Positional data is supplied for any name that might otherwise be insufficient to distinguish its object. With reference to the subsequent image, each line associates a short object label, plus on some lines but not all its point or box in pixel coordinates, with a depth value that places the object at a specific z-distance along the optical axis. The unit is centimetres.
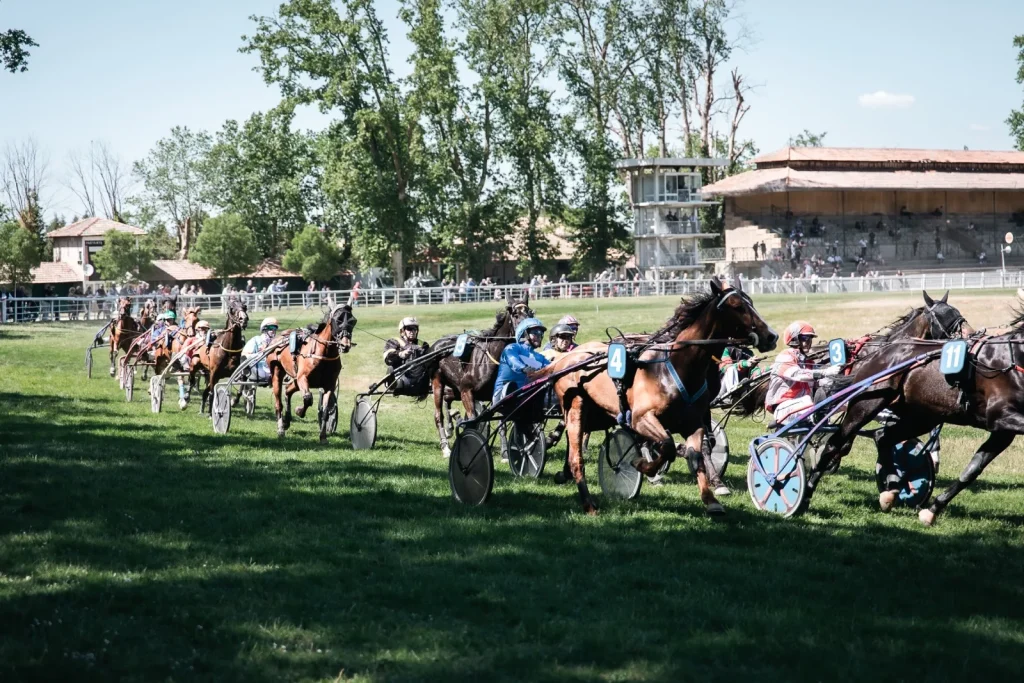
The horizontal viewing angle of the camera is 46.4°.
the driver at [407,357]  1697
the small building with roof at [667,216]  7256
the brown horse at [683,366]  1034
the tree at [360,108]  5947
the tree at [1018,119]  5868
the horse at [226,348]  2050
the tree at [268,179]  7850
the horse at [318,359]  1711
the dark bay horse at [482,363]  1547
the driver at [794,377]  1258
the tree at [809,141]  9925
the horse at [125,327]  2905
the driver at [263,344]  1961
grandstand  6719
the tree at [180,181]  9844
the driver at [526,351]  1280
